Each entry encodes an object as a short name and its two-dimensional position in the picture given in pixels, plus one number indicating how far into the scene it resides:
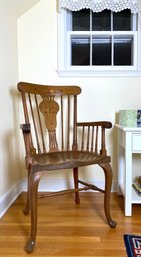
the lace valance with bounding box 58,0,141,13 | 1.96
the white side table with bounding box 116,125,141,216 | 1.56
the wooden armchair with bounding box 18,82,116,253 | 1.22
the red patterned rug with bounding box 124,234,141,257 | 1.16
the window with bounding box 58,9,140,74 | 2.07
